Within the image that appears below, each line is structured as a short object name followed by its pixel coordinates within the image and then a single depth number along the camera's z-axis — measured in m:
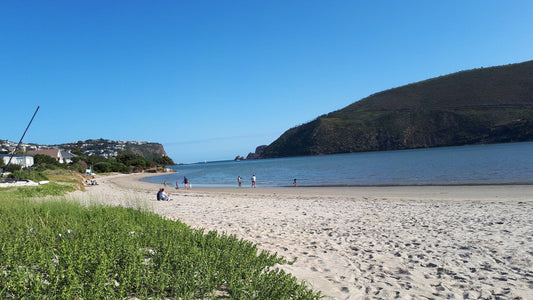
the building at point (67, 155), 85.56
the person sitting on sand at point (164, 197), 16.97
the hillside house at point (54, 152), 78.06
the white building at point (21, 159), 54.07
